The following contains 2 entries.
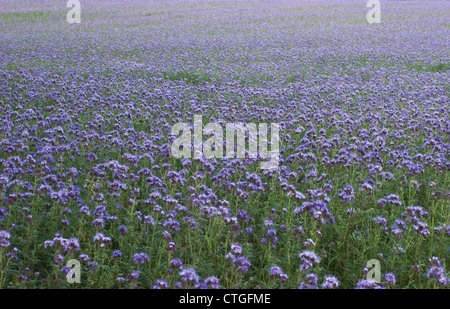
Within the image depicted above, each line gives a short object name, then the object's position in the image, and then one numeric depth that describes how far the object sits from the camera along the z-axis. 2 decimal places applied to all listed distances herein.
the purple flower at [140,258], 3.84
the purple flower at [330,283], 3.55
